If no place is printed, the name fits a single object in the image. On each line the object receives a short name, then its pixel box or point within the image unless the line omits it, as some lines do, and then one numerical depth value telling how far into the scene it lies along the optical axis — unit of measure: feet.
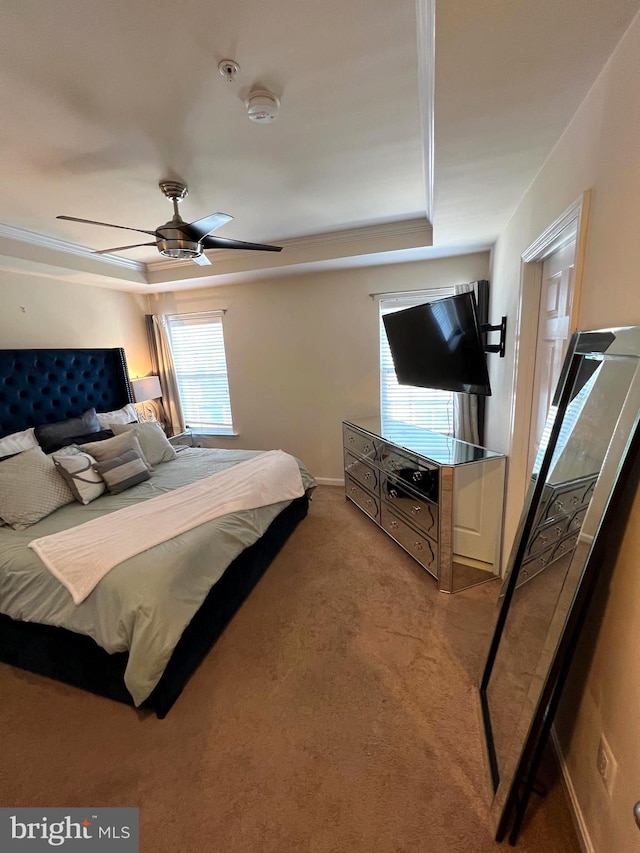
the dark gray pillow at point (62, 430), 9.37
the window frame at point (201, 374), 13.78
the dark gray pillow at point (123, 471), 8.23
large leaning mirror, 3.21
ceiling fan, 6.53
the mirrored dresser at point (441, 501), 7.34
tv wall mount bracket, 7.33
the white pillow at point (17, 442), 8.39
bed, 4.85
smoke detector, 4.56
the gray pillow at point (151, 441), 9.99
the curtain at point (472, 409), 9.61
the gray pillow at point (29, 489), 6.77
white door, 4.96
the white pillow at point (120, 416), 11.00
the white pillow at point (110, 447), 8.56
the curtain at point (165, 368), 13.97
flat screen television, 7.00
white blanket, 5.32
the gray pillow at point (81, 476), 7.76
